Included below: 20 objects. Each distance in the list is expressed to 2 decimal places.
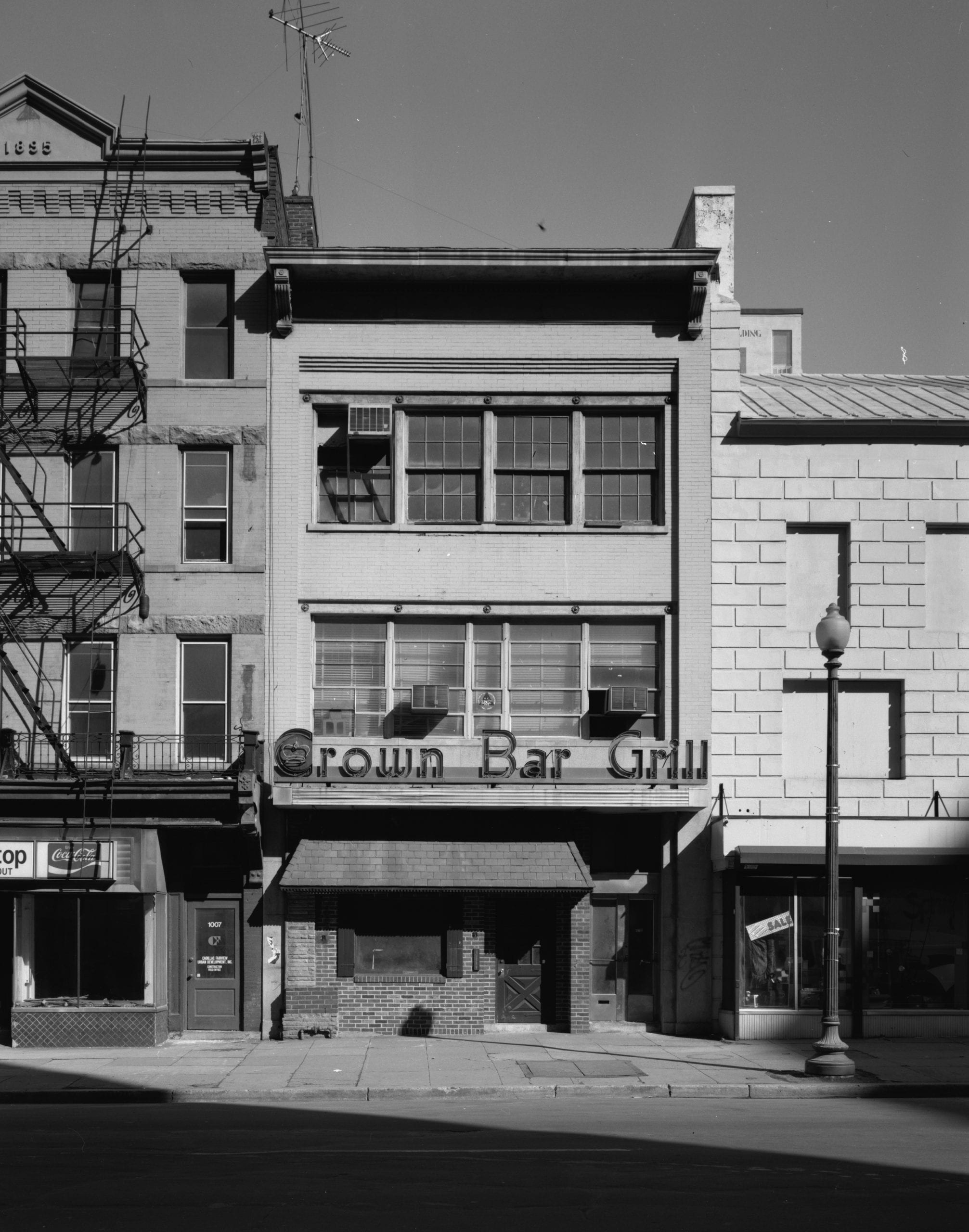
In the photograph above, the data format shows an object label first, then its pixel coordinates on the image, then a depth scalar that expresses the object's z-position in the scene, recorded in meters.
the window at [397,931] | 21.75
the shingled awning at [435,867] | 20.97
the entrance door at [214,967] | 21.78
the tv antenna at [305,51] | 24.14
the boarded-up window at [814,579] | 22.52
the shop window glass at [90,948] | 21.17
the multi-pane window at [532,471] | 22.77
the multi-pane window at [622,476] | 22.81
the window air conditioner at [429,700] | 21.64
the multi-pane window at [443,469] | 22.78
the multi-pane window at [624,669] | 22.25
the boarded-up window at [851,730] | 22.27
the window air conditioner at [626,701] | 21.77
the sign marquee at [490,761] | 21.39
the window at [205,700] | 22.00
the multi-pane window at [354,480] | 22.78
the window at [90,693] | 22.06
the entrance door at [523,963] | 21.86
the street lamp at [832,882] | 17.34
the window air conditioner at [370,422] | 22.28
